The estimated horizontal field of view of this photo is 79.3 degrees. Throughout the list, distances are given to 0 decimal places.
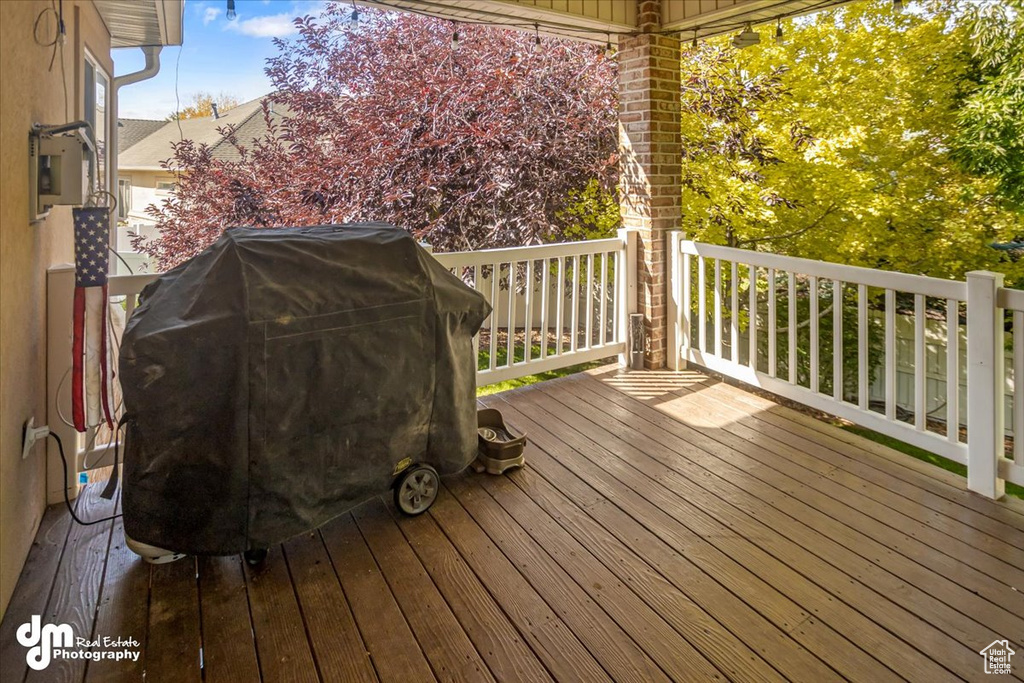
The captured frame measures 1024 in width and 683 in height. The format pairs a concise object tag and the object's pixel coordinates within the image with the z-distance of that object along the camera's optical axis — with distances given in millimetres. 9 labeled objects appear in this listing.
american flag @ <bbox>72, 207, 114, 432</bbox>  2371
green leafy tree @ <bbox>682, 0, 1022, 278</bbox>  6035
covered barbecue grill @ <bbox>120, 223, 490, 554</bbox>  1982
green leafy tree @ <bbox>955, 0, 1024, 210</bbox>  6172
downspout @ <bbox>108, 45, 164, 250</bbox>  4477
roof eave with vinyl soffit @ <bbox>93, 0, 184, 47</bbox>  3602
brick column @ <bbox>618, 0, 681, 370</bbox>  4305
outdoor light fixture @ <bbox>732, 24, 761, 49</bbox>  4184
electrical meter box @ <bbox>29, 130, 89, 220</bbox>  2207
